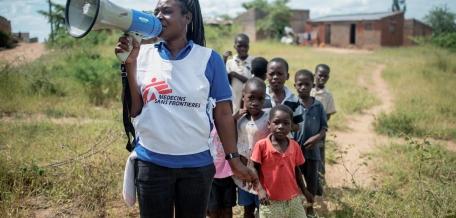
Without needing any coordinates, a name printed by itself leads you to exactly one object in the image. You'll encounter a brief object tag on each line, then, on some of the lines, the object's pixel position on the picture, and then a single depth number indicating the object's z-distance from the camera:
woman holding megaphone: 1.68
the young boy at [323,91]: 4.17
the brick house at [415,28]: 28.47
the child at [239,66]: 4.56
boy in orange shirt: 2.60
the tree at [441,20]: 26.88
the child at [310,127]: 3.32
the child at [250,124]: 2.78
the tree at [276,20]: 32.38
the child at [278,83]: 3.12
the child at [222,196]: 2.83
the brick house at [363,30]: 26.08
